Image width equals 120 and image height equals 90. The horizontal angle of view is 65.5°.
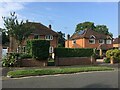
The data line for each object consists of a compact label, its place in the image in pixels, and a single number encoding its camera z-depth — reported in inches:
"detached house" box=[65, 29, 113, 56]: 926.7
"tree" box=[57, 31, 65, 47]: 1470.4
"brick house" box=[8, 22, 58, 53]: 783.7
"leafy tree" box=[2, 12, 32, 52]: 602.8
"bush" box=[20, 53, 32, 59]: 445.8
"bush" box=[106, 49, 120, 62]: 569.6
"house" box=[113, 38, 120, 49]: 1140.4
